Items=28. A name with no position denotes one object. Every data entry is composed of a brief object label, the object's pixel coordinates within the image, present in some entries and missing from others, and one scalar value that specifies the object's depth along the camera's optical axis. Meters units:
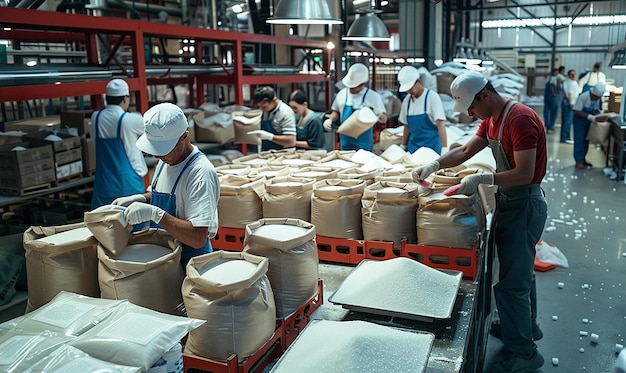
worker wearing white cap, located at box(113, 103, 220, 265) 2.24
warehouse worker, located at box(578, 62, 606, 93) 14.01
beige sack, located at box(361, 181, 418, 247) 2.88
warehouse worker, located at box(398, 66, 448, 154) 5.72
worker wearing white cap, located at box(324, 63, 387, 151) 5.94
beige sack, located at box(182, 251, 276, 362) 1.79
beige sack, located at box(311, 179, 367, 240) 2.98
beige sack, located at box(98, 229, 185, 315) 1.96
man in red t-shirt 3.03
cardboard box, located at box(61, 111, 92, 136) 5.42
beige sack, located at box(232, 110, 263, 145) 5.78
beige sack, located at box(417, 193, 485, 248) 2.77
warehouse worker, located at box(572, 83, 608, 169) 10.70
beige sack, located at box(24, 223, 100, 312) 2.08
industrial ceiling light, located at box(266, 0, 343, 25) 3.96
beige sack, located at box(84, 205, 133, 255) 2.04
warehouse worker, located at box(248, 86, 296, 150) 5.36
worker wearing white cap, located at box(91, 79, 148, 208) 4.47
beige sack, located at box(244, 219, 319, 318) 2.22
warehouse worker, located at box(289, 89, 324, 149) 5.67
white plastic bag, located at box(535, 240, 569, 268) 5.56
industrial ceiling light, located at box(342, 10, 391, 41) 6.05
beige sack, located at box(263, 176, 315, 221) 3.05
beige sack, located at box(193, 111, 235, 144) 5.65
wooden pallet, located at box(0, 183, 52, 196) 4.25
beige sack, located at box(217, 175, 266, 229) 3.14
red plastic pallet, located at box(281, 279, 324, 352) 2.14
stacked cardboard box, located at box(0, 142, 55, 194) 4.23
